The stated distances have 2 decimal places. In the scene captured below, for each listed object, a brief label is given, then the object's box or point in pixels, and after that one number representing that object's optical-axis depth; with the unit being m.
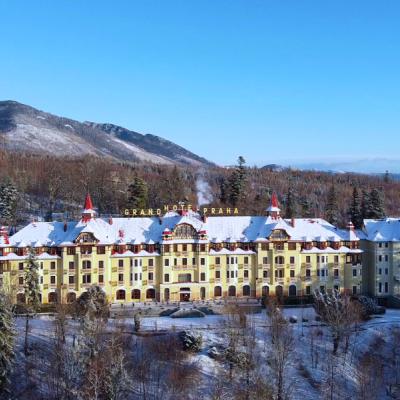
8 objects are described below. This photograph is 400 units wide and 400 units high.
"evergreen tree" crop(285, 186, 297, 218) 101.47
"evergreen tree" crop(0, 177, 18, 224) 92.00
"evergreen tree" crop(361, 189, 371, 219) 92.50
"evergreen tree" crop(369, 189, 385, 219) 92.12
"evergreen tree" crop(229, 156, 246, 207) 100.06
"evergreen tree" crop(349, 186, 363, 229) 93.88
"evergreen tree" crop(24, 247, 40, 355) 56.44
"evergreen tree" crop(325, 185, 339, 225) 100.93
